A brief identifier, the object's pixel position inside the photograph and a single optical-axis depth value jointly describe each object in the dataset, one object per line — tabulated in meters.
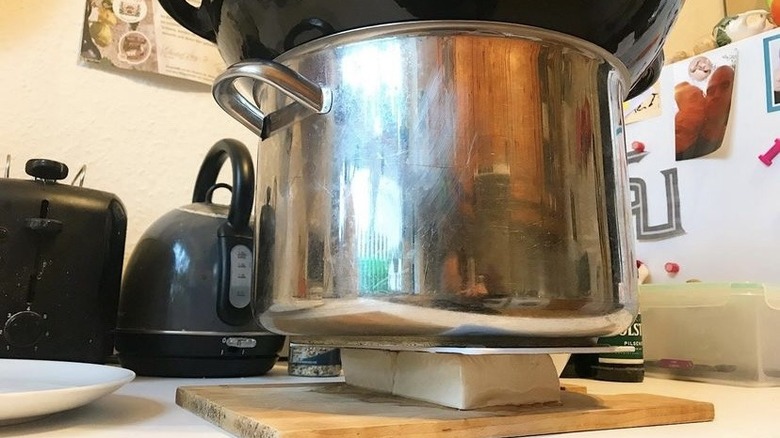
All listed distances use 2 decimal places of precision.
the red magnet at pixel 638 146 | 1.22
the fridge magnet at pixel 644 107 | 1.20
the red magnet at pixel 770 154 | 1.01
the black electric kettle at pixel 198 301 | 0.74
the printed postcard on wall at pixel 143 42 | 0.97
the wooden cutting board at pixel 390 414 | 0.41
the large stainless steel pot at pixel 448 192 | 0.44
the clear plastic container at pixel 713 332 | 0.81
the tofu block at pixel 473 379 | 0.48
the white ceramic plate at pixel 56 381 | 0.41
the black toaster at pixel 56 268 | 0.66
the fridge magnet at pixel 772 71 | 1.02
